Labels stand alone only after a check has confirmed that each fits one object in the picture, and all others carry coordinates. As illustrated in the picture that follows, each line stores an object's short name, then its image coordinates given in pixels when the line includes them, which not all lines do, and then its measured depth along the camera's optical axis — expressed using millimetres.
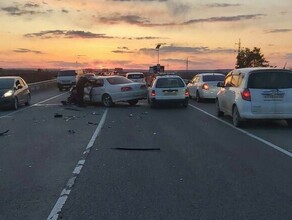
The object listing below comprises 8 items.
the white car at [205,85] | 25156
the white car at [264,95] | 13859
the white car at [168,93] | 22328
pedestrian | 24250
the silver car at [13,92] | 22578
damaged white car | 23797
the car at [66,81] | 48438
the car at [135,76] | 41225
